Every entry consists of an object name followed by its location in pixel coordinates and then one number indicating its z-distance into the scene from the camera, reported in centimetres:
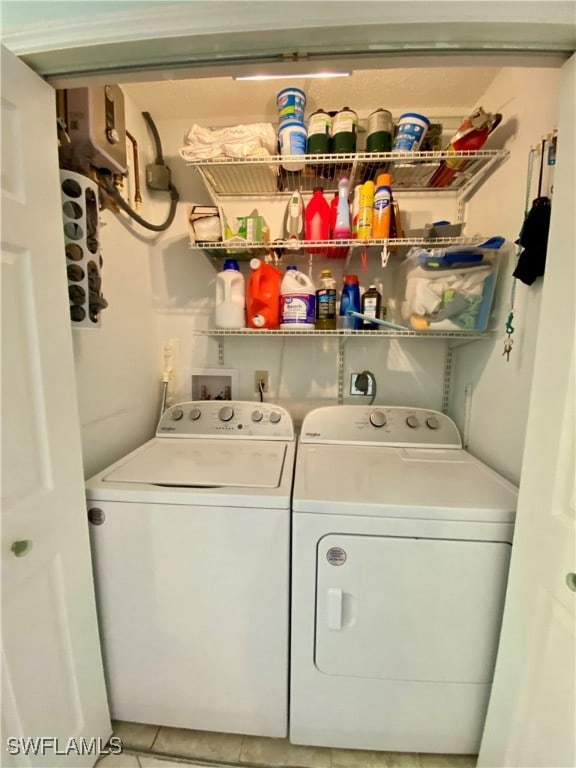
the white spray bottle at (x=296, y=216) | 164
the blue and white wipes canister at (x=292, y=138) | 143
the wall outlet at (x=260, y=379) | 196
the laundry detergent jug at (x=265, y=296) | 168
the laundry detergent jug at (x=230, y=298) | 167
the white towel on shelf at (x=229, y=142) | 143
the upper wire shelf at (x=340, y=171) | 139
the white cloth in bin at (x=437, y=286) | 137
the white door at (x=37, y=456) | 78
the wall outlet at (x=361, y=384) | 190
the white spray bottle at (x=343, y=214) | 151
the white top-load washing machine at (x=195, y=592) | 105
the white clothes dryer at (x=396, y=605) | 100
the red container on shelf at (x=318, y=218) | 157
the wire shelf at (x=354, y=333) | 147
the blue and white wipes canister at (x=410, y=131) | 138
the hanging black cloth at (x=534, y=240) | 106
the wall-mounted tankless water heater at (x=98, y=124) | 112
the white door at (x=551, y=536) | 77
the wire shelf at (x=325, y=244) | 145
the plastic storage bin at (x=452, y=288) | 136
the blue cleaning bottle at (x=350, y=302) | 165
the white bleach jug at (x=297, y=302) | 161
